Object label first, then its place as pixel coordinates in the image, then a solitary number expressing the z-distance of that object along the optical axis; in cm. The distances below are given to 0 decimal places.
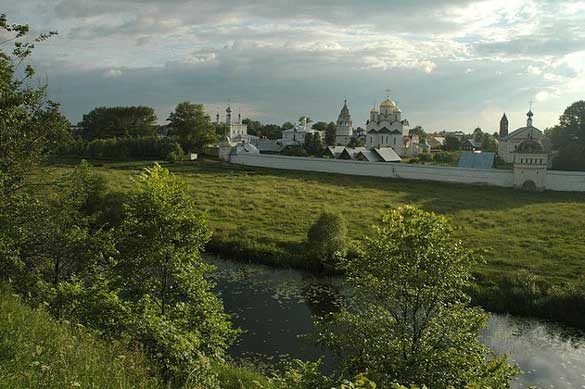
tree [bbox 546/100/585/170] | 5128
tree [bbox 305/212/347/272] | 2317
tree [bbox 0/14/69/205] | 1069
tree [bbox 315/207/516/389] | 873
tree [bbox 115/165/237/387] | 1036
